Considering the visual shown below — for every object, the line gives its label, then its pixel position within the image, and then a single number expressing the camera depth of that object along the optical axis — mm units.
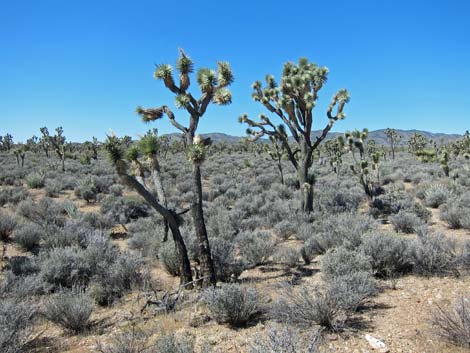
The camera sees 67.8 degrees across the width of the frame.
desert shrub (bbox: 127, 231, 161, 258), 9328
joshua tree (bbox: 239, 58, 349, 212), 13812
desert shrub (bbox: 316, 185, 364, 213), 14309
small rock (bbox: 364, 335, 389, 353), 4077
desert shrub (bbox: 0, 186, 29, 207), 15828
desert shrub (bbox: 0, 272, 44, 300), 6222
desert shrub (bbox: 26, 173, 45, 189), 19984
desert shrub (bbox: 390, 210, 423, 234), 10453
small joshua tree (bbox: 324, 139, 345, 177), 46269
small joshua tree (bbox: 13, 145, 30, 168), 29000
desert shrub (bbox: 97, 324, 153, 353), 4078
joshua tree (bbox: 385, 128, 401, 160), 47219
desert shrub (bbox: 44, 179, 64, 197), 18609
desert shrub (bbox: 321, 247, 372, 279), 6051
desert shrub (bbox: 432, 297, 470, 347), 3830
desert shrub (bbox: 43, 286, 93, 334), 5203
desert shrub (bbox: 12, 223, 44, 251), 9711
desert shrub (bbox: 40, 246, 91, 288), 7086
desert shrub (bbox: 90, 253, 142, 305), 6551
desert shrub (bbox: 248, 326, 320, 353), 3277
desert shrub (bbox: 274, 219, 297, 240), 11070
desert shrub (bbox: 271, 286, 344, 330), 4566
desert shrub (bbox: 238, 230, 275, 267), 8414
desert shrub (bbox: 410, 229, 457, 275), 6250
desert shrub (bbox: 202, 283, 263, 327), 5035
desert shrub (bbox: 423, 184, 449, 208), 14359
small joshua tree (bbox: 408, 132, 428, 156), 52388
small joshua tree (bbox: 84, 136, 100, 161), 42281
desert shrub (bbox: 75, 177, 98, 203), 17734
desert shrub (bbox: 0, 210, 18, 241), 10375
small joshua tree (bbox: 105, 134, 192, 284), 6543
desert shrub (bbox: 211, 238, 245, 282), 7316
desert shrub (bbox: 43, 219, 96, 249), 9648
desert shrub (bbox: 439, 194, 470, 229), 10141
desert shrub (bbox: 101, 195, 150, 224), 13925
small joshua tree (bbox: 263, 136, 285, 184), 23041
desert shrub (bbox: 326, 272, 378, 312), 4734
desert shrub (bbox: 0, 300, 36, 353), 4158
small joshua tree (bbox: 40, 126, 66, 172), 42031
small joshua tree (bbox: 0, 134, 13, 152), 56812
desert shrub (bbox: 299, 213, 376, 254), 7942
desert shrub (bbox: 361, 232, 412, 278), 6523
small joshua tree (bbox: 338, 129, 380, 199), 15633
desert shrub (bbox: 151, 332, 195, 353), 3803
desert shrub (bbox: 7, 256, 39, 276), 7491
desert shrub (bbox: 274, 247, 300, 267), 8117
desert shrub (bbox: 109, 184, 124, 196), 18875
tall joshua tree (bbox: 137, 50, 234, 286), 6691
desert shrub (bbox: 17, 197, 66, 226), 12469
